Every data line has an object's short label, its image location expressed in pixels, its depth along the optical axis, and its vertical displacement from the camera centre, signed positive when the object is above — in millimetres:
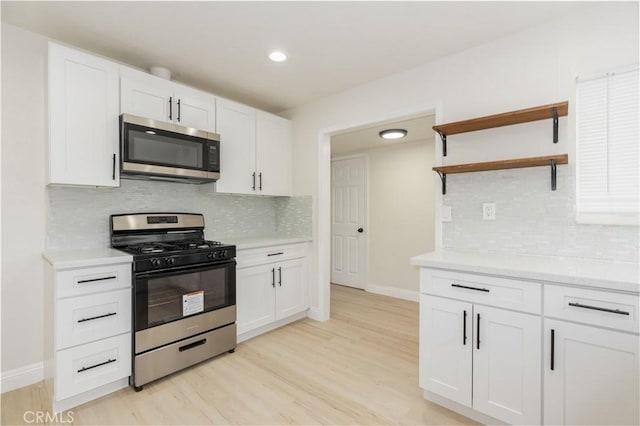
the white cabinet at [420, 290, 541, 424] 1532 -790
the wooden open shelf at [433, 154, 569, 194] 1791 +304
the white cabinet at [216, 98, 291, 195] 2865 +623
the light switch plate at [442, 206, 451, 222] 2316 -10
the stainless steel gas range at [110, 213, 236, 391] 2027 -603
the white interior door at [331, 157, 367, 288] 4808 -172
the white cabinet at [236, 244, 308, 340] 2764 -738
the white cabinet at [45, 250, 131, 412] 1765 -712
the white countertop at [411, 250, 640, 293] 1337 -283
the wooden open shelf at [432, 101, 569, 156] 1784 +592
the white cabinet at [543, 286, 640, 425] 1295 -651
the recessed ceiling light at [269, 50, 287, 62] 2340 +1216
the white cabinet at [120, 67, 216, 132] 2230 +877
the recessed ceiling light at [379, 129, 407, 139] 3576 +930
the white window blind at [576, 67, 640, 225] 1691 +366
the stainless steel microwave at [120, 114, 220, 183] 2168 +464
